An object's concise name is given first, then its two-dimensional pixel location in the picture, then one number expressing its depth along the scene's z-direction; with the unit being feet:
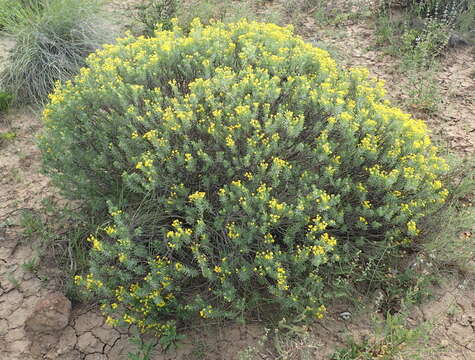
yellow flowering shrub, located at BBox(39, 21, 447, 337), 8.26
